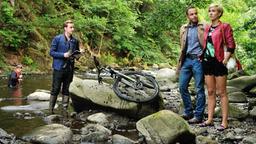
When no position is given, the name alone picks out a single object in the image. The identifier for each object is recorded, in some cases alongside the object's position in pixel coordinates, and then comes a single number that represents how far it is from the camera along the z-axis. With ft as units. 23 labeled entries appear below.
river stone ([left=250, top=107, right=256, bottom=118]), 24.82
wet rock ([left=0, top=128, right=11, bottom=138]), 20.77
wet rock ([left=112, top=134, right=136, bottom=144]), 19.75
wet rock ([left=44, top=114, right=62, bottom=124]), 25.09
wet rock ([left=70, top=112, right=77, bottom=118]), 26.91
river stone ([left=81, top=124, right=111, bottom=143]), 20.36
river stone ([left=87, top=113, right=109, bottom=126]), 24.81
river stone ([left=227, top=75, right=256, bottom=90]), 39.04
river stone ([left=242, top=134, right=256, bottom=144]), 18.52
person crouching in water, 41.34
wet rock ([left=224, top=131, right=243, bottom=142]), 19.40
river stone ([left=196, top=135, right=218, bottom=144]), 18.78
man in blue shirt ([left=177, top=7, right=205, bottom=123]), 22.94
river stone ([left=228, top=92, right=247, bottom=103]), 32.19
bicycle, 26.45
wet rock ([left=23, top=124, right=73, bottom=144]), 19.86
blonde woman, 20.44
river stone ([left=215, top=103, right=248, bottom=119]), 24.90
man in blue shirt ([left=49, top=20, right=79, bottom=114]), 26.73
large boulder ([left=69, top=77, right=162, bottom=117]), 25.80
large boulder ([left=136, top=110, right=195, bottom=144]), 18.99
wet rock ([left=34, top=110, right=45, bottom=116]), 27.30
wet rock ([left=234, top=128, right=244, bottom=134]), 20.95
